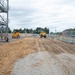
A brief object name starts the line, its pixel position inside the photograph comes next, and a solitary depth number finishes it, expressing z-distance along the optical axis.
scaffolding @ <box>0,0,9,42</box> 16.94
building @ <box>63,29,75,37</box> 17.79
